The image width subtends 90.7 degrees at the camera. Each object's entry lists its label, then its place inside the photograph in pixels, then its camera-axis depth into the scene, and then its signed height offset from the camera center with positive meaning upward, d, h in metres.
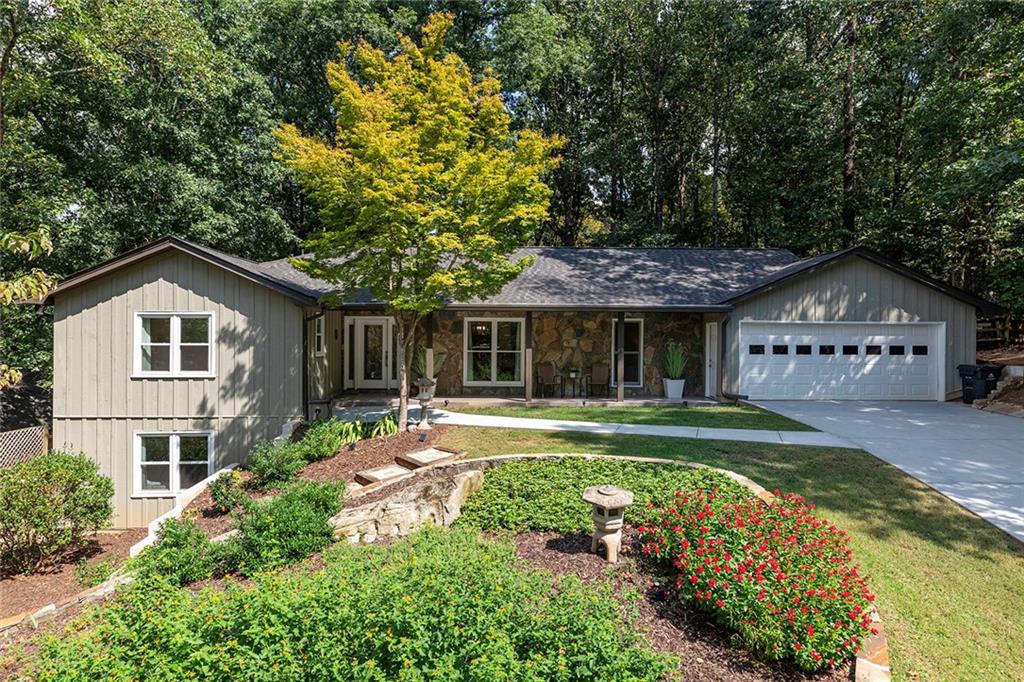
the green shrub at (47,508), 7.30 -2.53
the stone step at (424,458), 7.24 -1.70
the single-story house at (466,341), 10.16 +0.03
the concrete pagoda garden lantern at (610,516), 4.16 -1.44
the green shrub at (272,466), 7.43 -1.86
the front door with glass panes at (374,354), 14.07 -0.34
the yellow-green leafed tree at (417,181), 8.06 +2.66
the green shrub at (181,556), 4.40 -1.95
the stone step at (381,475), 6.83 -1.83
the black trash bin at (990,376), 12.05 -0.76
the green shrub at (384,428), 8.93 -1.55
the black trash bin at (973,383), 12.04 -0.93
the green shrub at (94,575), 5.38 -2.57
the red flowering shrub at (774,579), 2.97 -1.51
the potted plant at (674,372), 13.34 -0.77
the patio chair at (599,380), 13.51 -1.00
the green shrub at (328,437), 8.10 -1.60
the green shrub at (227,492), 6.71 -2.05
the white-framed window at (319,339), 11.66 +0.06
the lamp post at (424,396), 9.15 -0.98
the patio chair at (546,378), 13.48 -0.95
